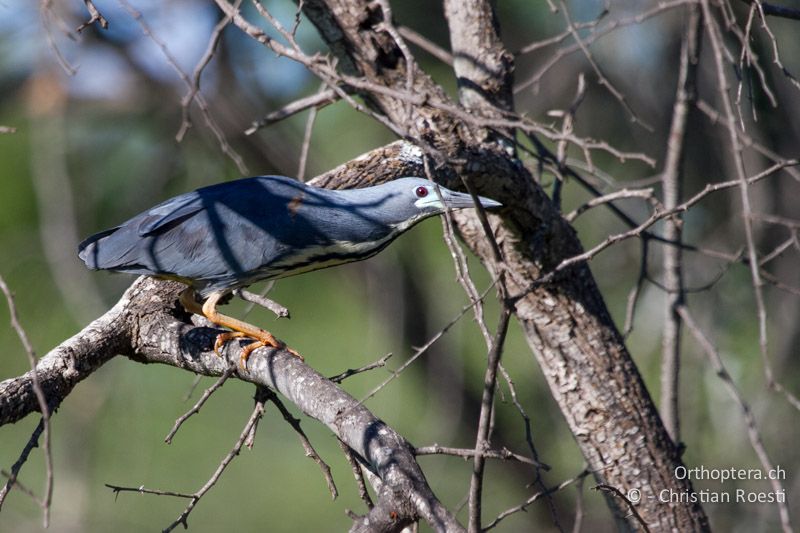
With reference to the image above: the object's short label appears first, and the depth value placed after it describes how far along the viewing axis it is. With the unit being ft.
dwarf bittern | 24.29
